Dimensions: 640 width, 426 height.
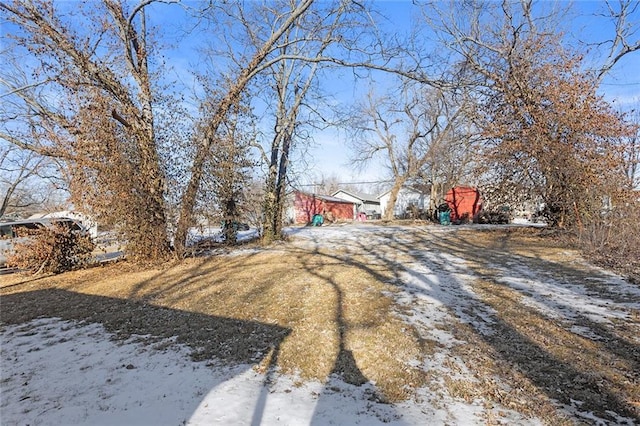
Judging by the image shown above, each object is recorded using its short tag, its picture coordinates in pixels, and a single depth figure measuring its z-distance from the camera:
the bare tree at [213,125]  9.28
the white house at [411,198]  40.84
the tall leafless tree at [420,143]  27.16
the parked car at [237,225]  11.91
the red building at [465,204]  21.66
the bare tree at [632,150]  9.78
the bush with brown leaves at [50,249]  8.56
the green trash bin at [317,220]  24.70
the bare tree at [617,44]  12.90
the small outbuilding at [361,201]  47.28
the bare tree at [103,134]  7.97
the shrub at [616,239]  7.23
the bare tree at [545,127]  9.96
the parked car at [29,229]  8.73
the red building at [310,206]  33.44
